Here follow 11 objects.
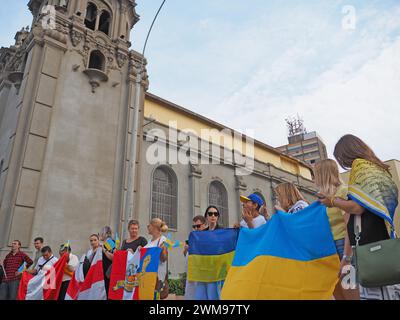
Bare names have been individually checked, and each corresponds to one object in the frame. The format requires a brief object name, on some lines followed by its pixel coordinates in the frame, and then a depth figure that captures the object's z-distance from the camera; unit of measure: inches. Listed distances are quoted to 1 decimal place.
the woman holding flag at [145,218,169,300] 245.0
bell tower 546.6
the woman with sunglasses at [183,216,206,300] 223.4
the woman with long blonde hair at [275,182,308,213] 185.0
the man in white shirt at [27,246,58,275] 326.6
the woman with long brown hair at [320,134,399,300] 113.0
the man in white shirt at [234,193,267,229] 213.8
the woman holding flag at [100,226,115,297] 282.0
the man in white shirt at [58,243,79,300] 306.2
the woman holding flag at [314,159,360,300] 148.9
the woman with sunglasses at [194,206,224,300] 214.8
